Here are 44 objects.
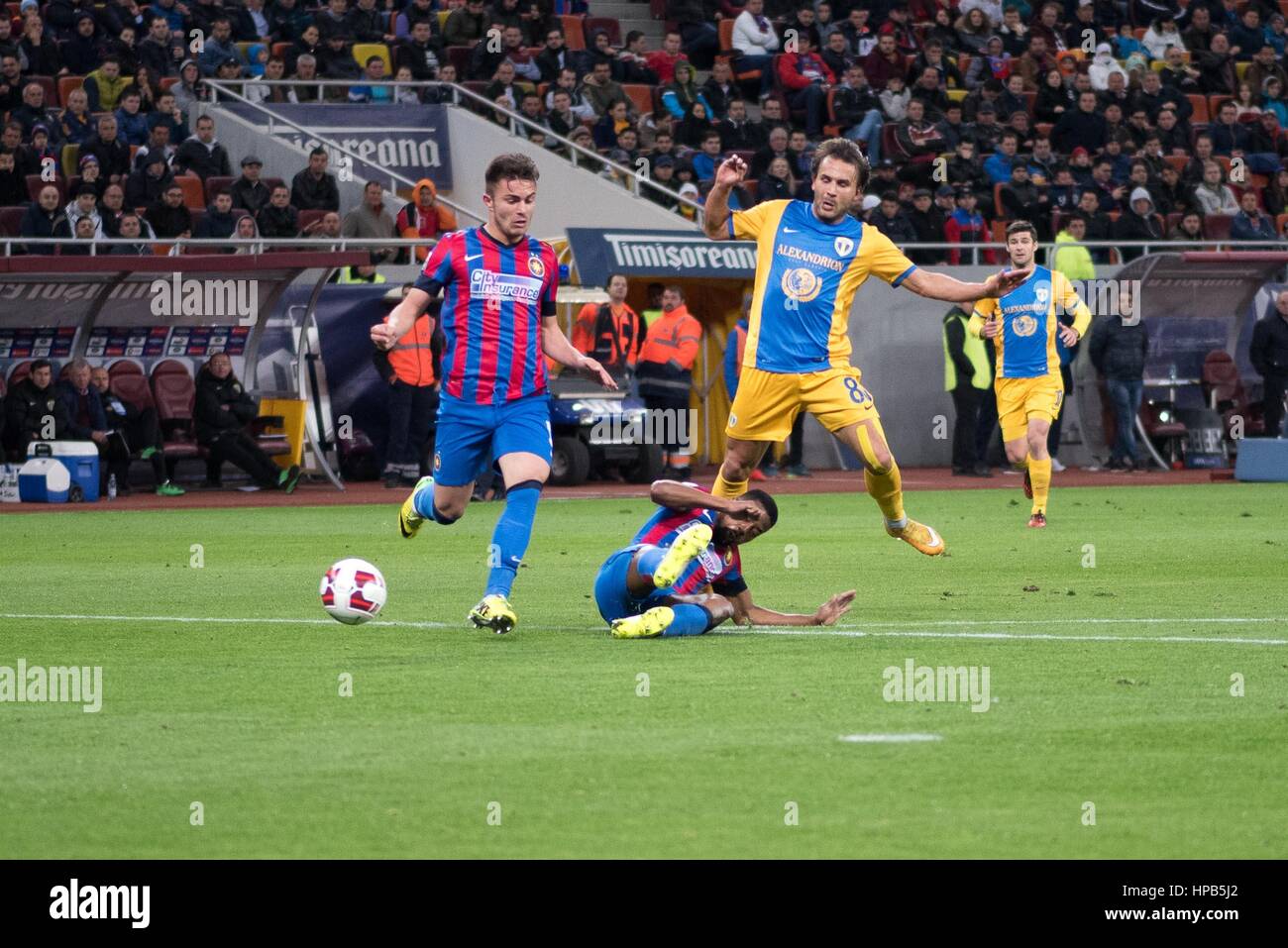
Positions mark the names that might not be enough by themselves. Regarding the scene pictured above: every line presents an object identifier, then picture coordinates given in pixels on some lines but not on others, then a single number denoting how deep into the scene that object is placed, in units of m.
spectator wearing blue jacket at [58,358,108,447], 21.80
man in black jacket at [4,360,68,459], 21.53
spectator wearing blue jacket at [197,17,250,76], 26.72
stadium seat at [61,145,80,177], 24.06
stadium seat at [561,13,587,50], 30.94
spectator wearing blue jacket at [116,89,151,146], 24.58
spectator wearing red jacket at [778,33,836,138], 30.11
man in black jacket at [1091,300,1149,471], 26.97
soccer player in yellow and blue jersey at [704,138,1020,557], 11.67
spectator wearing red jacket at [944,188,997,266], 28.53
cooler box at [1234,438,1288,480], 25.27
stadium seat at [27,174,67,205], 23.59
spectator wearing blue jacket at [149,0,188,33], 26.61
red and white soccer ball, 9.98
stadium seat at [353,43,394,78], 28.62
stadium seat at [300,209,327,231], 24.84
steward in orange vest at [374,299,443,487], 22.80
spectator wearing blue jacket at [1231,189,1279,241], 31.22
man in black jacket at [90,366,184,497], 22.03
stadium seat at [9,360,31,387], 21.72
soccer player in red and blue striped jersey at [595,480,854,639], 9.36
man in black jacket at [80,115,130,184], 23.83
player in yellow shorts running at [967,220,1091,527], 17.92
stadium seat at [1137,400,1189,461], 27.97
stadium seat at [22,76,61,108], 25.44
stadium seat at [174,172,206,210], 24.72
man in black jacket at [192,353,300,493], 22.33
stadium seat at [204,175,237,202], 24.61
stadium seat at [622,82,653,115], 30.00
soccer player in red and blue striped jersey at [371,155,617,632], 10.10
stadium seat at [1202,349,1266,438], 28.41
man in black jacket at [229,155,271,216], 24.41
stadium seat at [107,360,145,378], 22.61
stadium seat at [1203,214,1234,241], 31.11
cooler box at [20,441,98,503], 21.39
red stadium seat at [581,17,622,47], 31.17
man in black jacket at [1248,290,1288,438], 28.02
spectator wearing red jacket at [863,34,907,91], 31.50
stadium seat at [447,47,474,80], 29.06
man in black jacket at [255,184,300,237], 24.22
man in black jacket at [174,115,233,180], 24.84
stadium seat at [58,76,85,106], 25.49
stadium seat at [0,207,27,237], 23.20
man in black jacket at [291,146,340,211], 25.08
